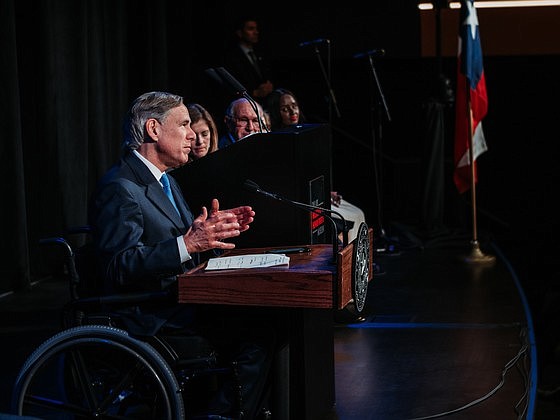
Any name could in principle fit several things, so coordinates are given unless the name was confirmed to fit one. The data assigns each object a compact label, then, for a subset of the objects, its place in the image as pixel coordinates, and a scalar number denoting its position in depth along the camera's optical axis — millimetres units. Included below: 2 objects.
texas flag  6973
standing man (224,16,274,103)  7984
